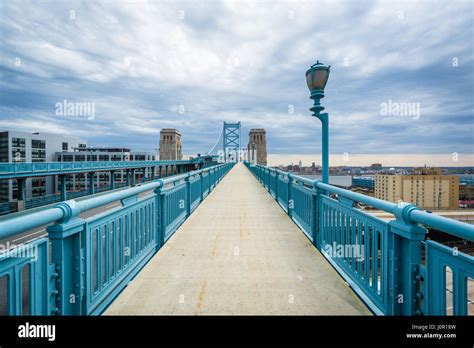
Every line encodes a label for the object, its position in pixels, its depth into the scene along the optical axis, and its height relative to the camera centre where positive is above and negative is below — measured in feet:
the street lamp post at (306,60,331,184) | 15.49 +4.58
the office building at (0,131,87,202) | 212.84 +16.94
